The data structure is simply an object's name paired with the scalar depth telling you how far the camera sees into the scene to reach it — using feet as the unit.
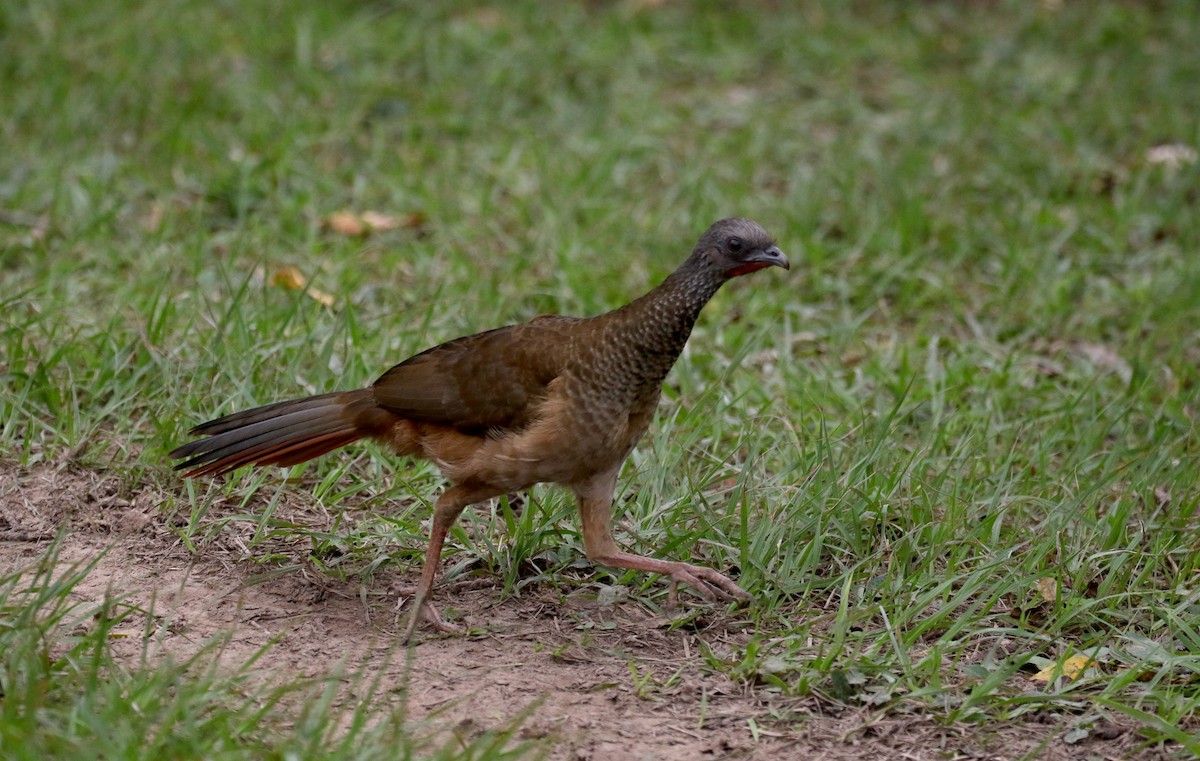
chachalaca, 25.21
